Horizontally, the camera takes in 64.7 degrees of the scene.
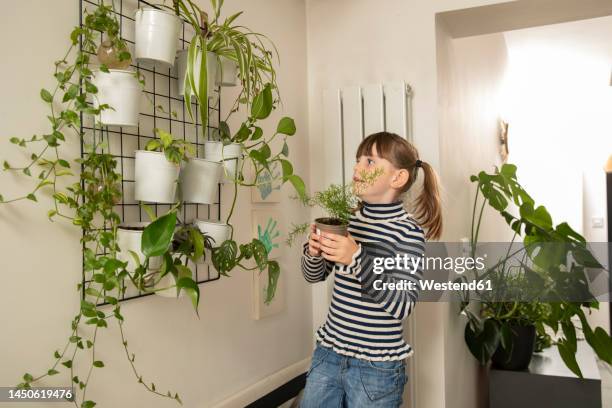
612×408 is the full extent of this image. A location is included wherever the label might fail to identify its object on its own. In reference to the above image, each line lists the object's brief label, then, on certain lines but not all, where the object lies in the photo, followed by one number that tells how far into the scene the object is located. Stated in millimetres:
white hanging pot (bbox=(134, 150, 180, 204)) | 1068
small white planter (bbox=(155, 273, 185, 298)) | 1138
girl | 1253
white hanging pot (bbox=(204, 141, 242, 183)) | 1329
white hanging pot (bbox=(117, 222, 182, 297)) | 1046
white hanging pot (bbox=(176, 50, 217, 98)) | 1219
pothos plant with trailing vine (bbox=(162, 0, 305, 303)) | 1168
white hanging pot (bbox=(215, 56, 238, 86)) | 1324
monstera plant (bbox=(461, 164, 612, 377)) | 1995
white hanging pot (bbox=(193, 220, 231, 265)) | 1216
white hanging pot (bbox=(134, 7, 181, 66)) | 1104
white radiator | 1863
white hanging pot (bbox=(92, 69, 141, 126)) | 1026
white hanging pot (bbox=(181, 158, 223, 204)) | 1171
